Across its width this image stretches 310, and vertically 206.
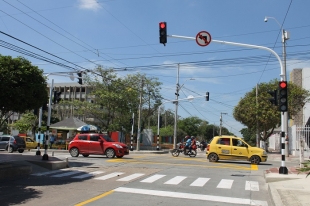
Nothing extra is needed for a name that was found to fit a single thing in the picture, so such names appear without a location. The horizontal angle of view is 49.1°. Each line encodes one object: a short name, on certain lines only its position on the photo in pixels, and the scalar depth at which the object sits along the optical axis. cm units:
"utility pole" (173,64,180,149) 3845
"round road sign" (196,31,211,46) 1470
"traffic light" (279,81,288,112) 1468
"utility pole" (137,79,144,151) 3653
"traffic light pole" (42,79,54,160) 1791
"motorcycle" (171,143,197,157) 2890
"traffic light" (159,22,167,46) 1484
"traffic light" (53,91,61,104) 2214
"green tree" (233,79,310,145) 3728
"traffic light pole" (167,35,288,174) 1475
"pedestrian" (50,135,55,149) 3731
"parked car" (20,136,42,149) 3540
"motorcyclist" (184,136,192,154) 2900
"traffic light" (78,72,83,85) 2466
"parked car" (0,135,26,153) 2986
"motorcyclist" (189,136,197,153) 2887
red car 2414
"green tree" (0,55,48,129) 1255
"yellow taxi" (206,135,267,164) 2177
